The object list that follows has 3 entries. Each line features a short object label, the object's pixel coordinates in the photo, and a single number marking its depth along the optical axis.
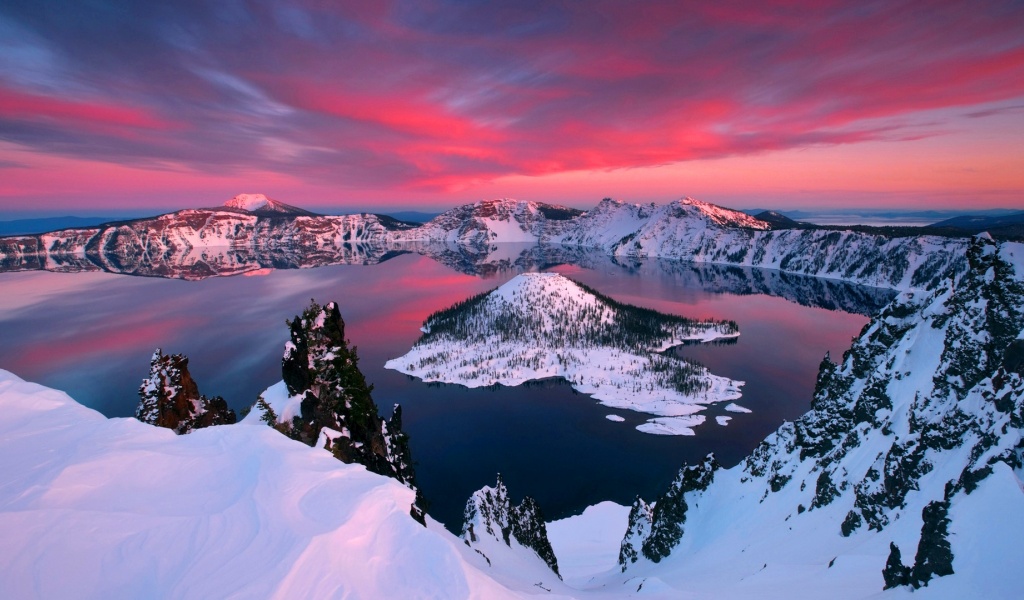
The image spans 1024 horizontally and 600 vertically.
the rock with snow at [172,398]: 30.41
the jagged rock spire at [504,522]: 33.31
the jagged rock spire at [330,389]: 24.56
